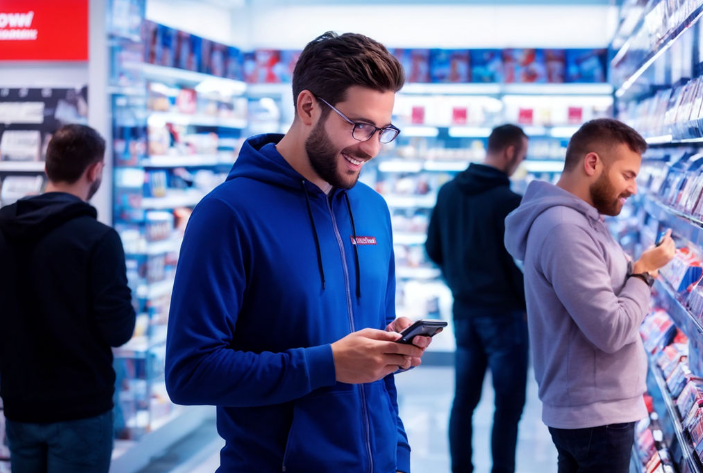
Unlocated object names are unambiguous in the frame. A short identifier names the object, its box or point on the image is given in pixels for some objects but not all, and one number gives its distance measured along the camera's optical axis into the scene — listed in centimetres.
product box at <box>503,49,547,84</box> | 732
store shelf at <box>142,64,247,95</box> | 561
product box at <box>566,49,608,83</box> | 725
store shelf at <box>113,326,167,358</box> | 454
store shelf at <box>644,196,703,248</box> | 267
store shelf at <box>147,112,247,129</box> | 526
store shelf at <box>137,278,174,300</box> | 471
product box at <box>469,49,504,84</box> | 737
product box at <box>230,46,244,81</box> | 695
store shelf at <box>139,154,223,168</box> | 479
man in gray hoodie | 248
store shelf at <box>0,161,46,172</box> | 414
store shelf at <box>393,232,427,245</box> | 752
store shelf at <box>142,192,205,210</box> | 507
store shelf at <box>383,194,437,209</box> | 744
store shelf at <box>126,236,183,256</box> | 454
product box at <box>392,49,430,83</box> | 741
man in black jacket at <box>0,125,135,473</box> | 279
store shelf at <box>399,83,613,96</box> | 732
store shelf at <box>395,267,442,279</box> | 758
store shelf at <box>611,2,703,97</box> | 258
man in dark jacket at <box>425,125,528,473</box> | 423
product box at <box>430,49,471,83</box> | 740
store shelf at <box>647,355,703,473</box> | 244
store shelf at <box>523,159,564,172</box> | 735
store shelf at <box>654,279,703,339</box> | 266
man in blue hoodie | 162
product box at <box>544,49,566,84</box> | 729
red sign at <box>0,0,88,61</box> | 409
